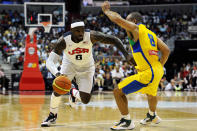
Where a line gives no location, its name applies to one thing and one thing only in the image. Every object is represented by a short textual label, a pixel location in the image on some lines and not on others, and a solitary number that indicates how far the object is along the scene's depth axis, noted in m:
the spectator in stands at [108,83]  18.28
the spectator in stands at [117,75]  17.70
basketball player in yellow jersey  5.20
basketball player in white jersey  5.60
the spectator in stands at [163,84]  18.98
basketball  5.41
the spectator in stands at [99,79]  17.96
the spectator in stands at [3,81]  16.43
